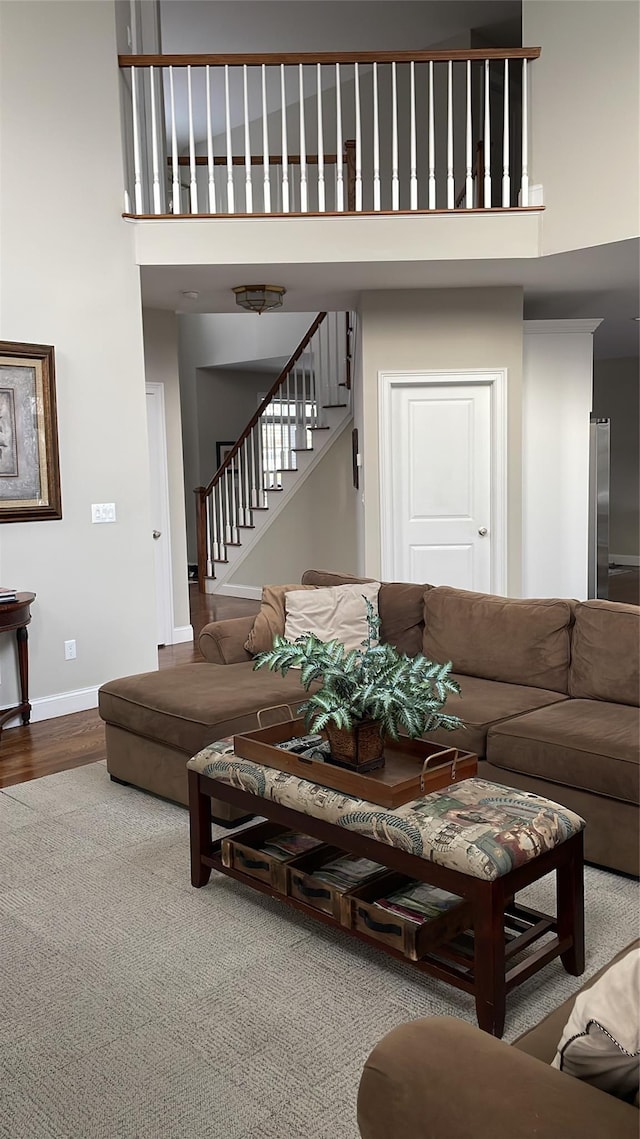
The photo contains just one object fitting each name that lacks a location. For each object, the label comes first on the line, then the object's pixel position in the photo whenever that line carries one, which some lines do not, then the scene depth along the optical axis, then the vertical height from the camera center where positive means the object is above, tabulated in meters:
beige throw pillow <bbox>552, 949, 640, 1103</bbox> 1.03 -0.64
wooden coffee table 2.01 -1.03
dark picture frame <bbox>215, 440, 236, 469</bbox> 11.57 +0.80
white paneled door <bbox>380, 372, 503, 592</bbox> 6.30 +0.19
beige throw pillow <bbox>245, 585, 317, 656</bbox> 4.14 -0.55
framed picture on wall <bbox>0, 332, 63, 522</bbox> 4.69 +0.43
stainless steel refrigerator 7.08 -0.06
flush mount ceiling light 6.03 +1.49
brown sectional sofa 2.86 -0.76
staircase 8.20 +0.60
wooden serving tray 2.30 -0.74
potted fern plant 2.42 -0.53
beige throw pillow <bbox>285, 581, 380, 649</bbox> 4.10 -0.50
